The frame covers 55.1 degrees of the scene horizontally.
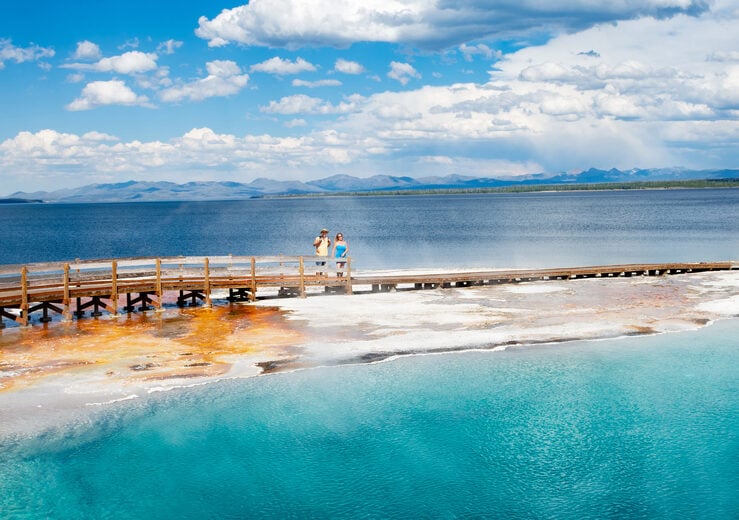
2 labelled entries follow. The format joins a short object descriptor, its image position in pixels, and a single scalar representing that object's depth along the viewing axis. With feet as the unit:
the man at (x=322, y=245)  105.09
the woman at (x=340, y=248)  103.65
